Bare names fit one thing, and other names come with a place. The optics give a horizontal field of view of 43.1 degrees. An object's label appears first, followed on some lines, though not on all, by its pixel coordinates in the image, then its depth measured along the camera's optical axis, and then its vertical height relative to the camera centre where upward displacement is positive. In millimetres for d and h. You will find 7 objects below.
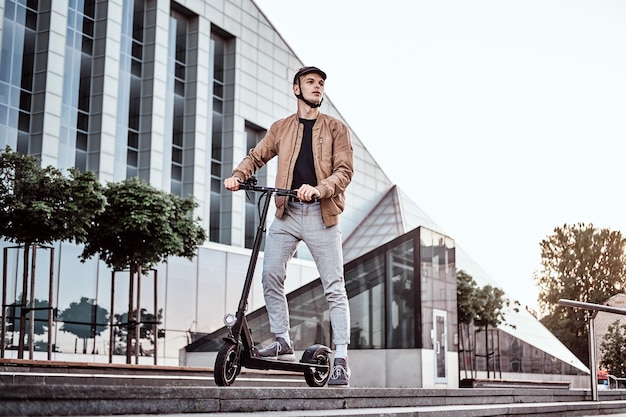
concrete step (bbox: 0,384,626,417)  3082 -365
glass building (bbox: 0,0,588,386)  16984 +6367
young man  5590 +844
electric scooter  5008 -144
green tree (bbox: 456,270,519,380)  27875 +840
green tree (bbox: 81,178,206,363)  17688 +2286
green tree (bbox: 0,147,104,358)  15140 +2451
